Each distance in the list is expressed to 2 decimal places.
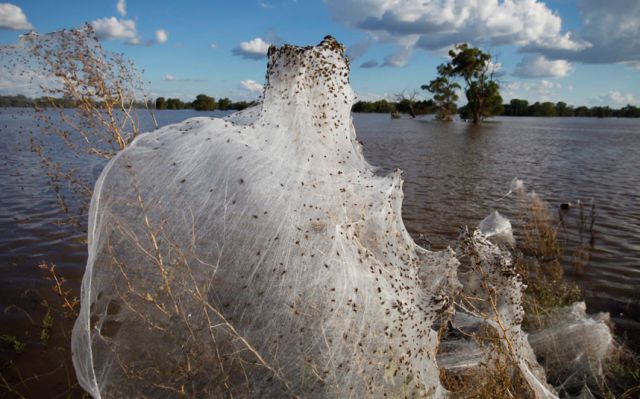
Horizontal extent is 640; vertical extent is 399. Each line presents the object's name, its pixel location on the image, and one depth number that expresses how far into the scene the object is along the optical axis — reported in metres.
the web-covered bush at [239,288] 2.78
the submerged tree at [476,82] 50.38
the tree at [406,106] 72.56
